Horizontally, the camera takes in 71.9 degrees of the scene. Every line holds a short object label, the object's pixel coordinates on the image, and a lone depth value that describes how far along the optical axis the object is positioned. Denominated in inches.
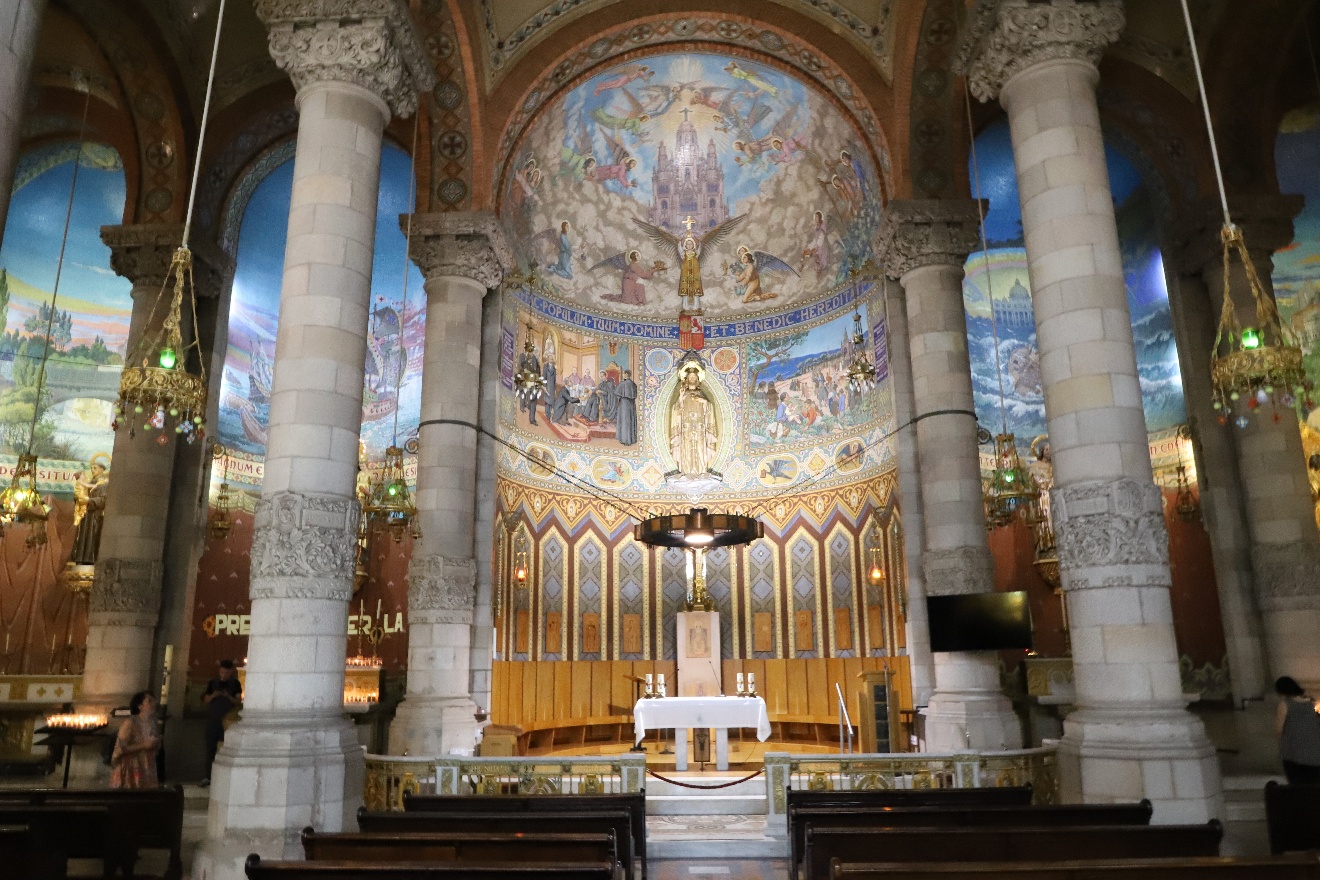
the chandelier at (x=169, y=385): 307.1
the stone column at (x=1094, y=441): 305.1
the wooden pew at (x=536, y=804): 294.4
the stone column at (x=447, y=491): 519.2
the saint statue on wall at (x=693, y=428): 823.1
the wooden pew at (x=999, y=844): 222.4
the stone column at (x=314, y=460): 302.2
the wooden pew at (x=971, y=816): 261.7
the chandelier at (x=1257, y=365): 318.7
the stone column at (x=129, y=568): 529.3
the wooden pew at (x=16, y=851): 209.5
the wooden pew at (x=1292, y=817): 265.3
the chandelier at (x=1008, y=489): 553.3
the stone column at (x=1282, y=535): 502.0
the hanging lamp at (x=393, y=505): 490.0
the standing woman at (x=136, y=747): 366.3
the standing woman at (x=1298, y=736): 345.1
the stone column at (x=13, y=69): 210.4
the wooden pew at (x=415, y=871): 180.9
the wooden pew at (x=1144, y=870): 178.9
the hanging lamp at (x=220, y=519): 692.7
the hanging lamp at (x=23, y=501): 486.3
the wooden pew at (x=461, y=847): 217.3
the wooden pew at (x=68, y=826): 251.8
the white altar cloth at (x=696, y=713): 523.2
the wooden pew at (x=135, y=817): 285.9
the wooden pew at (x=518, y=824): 257.0
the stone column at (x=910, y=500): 581.0
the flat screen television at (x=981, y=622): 467.5
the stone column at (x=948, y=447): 497.4
